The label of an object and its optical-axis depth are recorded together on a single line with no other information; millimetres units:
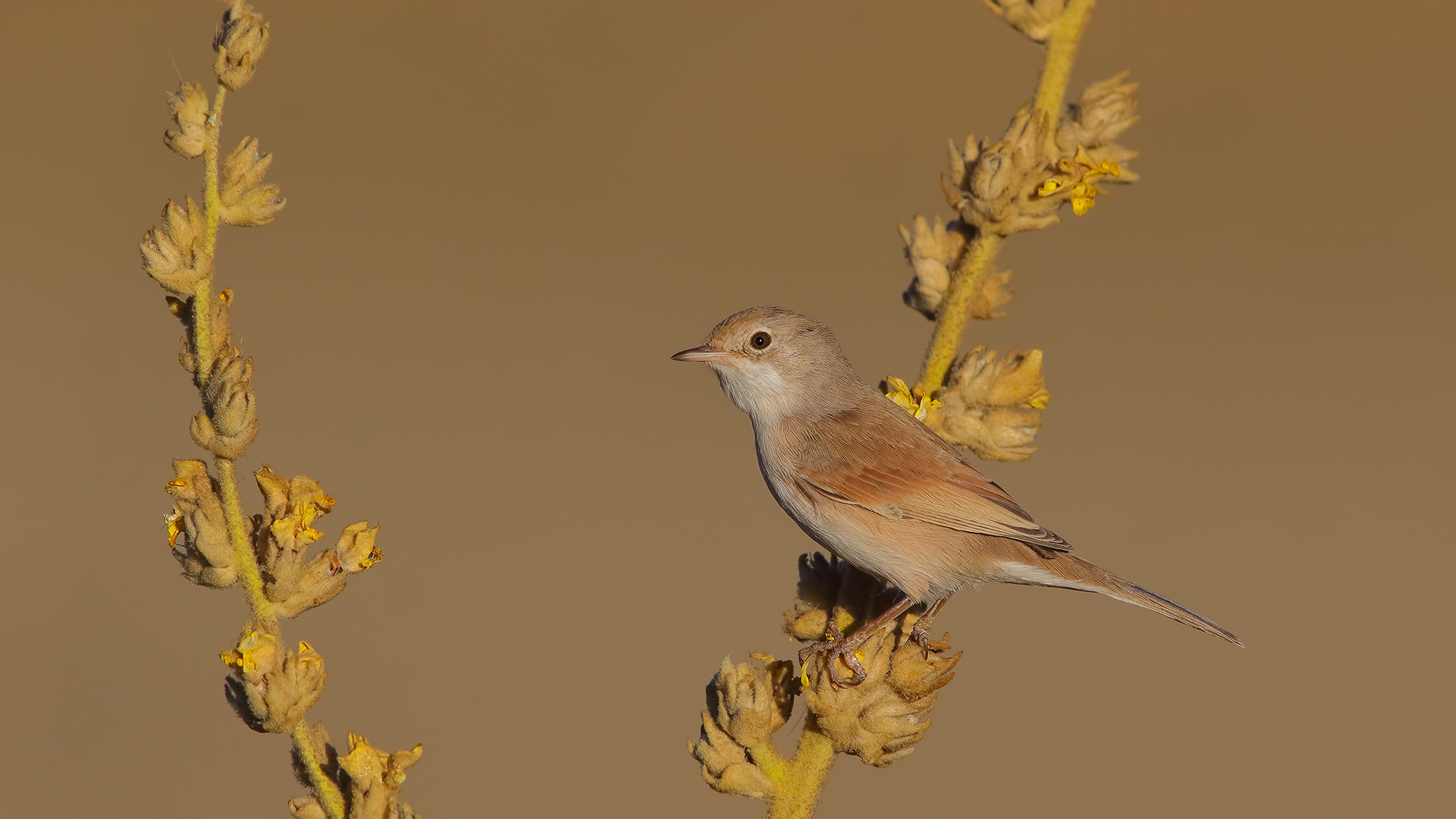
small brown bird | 6973
